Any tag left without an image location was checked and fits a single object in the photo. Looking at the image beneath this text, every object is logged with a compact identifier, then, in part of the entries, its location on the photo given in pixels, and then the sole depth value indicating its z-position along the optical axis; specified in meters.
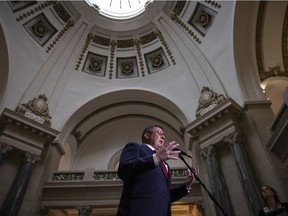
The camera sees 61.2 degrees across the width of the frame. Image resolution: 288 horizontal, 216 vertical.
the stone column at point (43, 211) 8.23
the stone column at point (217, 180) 6.74
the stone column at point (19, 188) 7.09
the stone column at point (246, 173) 6.20
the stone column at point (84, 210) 8.27
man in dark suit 1.96
